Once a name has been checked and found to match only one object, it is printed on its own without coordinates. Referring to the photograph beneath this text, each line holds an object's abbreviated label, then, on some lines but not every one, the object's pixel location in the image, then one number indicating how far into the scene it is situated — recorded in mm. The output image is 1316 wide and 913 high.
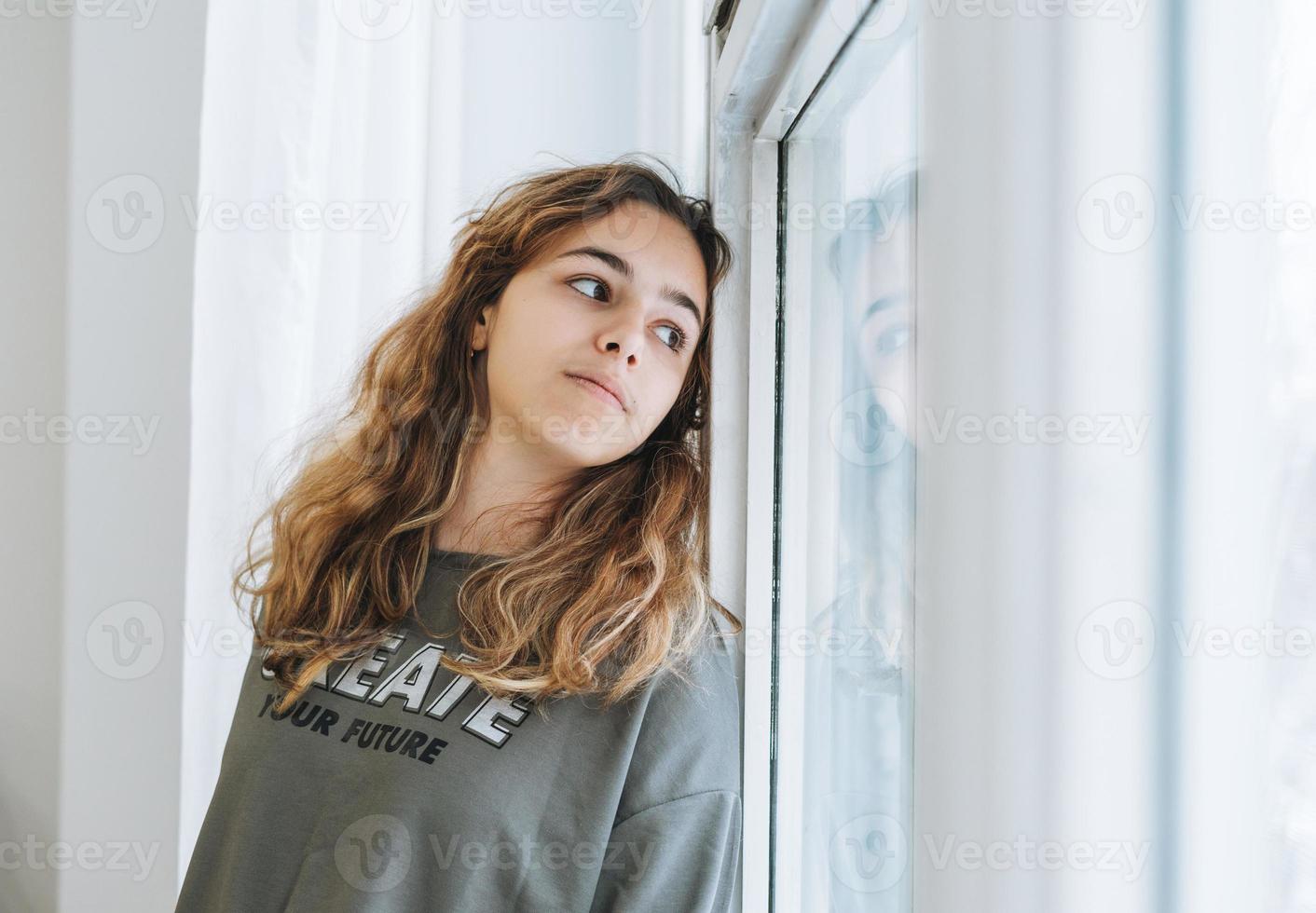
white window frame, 867
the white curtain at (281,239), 1185
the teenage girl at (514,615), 703
